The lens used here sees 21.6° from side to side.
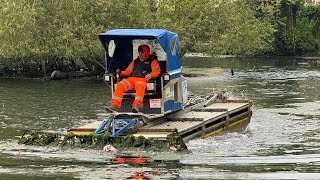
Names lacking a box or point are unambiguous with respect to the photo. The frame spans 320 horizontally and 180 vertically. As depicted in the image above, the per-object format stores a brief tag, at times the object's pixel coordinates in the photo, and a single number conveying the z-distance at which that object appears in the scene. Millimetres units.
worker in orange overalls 21906
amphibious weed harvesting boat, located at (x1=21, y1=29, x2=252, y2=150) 20406
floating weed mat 19828
